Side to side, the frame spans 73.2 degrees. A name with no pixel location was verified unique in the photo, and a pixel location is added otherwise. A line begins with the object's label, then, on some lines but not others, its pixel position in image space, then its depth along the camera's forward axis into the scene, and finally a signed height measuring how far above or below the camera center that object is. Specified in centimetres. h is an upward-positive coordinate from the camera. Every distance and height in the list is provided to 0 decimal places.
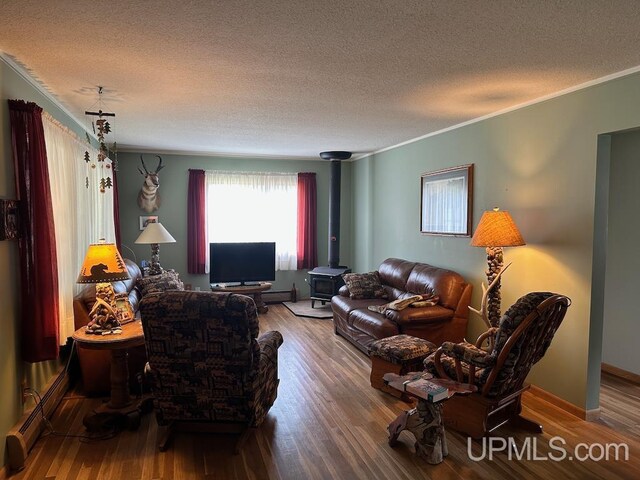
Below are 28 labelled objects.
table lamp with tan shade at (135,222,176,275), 559 -23
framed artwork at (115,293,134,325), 338 -73
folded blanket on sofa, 443 -84
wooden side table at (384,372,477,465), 271 -132
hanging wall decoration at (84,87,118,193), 343 +65
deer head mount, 665 +44
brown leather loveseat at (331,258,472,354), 434 -100
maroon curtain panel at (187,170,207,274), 695 -5
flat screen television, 663 -66
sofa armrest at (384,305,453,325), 428 -94
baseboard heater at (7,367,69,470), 262 -138
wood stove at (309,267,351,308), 662 -96
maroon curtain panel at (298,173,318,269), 753 +3
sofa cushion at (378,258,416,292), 541 -67
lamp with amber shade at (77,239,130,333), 313 -42
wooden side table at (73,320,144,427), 297 -102
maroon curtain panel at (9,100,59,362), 275 -10
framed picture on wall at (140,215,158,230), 679 -1
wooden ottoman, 367 -117
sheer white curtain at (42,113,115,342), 330 +12
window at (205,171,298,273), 714 +18
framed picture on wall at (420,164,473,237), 467 +23
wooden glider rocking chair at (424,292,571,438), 271 -97
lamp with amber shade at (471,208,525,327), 362 -17
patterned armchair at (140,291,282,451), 261 -89
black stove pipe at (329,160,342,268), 711 +4
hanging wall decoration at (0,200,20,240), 258 -1
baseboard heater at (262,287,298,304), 749 -132
